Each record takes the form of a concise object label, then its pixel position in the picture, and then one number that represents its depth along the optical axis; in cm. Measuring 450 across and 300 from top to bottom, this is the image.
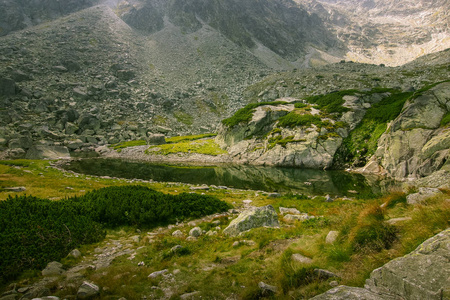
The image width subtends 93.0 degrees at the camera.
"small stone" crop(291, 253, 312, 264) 667
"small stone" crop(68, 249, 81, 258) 861
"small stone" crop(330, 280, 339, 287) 518
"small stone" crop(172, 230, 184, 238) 1113
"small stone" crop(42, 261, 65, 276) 719
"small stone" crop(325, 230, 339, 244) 743
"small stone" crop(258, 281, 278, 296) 557
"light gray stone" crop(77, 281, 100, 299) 567
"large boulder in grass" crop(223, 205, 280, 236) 1089
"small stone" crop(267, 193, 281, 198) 2224
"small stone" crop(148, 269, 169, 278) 707
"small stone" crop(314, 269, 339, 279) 560
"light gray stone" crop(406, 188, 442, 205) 827
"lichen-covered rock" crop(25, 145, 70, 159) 5172
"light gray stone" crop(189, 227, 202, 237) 1112
